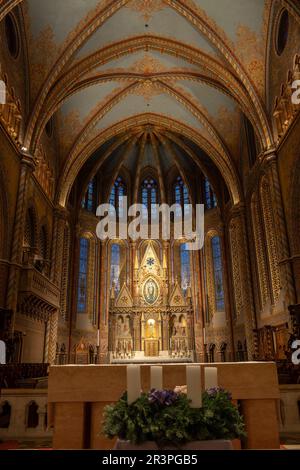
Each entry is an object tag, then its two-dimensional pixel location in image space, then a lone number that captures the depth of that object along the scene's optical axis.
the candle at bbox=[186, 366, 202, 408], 2.60
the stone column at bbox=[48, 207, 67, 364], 19.20
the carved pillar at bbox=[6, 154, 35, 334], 13.73
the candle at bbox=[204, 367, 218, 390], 2.86
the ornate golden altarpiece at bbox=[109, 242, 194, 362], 23.55
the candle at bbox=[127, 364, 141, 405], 2.65
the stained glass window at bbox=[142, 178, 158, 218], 28.98
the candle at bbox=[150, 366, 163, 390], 2.78
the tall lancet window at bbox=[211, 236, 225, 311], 24.45
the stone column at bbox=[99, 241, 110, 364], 23.99
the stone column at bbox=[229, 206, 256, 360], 19.38
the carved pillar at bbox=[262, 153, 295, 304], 14.00
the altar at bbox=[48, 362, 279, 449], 3.57
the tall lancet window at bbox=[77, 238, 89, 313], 24.66
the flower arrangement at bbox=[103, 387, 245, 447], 2.36
